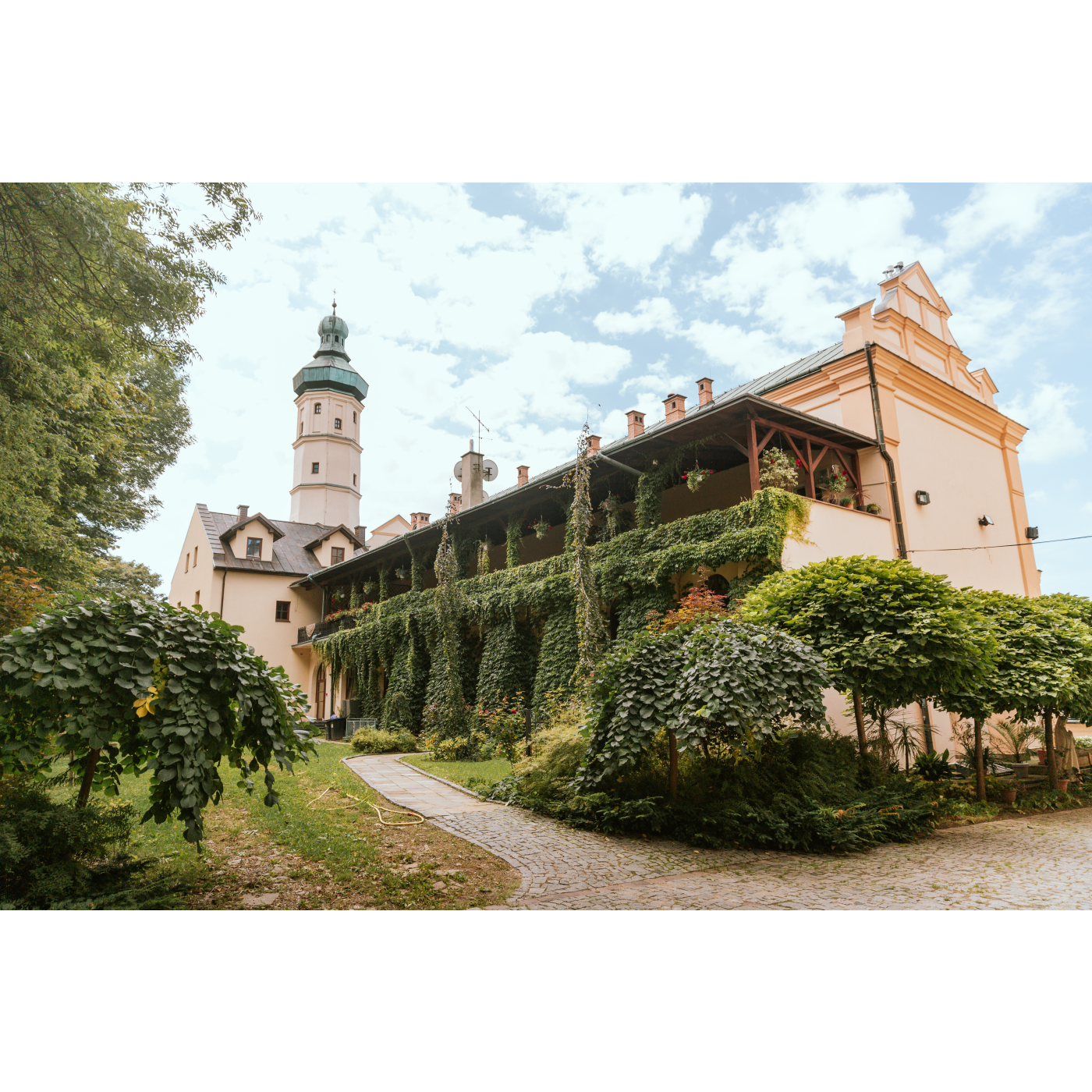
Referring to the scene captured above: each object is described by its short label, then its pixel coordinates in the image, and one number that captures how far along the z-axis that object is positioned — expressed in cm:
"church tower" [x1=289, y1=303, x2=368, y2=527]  4038
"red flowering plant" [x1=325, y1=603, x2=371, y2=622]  2461
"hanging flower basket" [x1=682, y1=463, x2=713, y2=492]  1393
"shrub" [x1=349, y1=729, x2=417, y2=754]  1781
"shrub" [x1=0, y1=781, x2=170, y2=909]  421
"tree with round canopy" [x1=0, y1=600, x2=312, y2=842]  420
